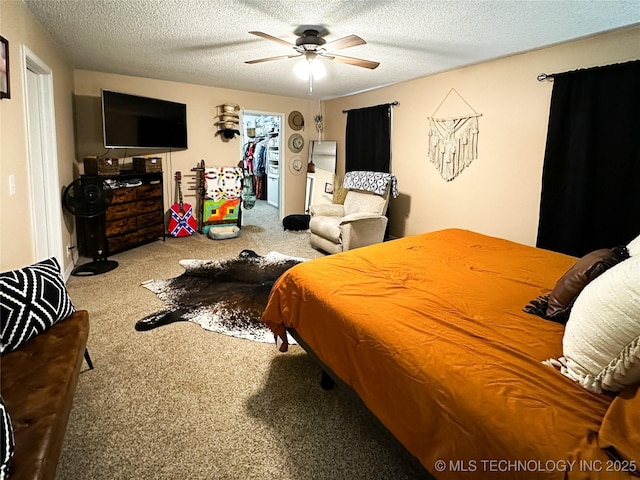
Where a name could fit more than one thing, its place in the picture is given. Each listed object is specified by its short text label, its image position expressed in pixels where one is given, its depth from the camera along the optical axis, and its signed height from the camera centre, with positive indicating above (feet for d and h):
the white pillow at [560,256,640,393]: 2.99 -1.32
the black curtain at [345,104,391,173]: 16.92 +2.31
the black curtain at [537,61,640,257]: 9.21 +0.80
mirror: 19.47 +0.70
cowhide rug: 8.76 -3.40
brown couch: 3.30 -2.51
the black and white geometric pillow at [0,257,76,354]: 4.80 -1.87
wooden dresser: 13.23 -1.72
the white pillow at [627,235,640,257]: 4.91 -0.81
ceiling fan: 8.91 +3.77
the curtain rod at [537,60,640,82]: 9.25 +3.38
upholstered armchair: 13.79 -1.42
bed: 2.89 -1.92
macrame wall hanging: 13.14 +1.80
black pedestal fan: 11.82 -0.81
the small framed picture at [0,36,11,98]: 6.49 +2.01
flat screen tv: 14.05 +2.47
